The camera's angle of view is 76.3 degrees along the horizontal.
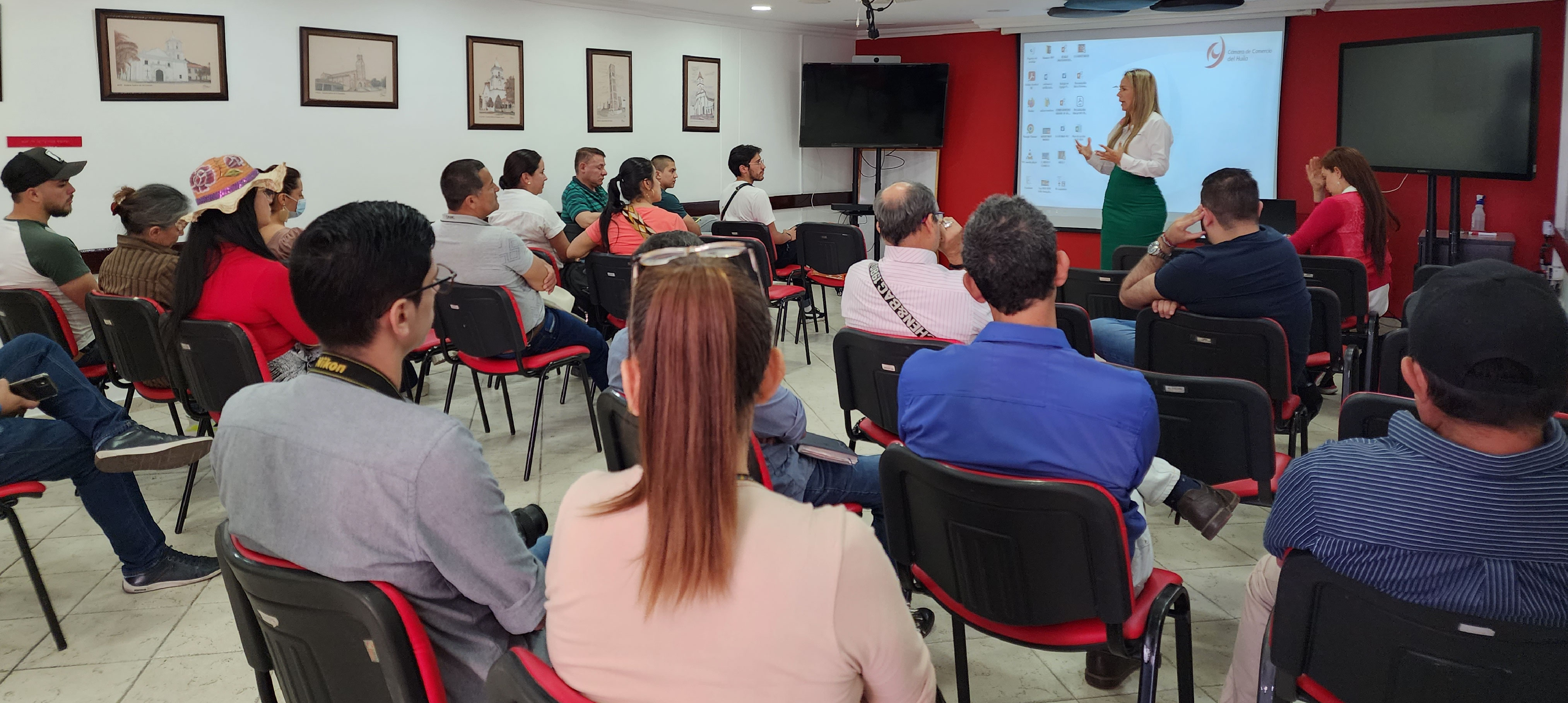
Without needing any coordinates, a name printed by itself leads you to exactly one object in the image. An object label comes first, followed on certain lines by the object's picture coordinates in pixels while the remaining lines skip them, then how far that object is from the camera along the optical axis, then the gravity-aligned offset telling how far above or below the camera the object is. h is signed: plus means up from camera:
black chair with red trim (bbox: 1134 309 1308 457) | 3.12 -0.34
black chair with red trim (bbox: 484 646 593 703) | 1.07 -0.48
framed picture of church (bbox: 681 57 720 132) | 8.68 +1.32
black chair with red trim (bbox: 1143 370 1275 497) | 2.38 -0.44
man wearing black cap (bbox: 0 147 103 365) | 3.85 -0.02
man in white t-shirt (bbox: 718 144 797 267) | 7.08 +0.27
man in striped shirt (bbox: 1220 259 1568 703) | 1.34 -0.31
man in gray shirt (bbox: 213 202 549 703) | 1.39 -0.33
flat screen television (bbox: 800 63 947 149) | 9.52 +1.35
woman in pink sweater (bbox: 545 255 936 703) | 0.99 -0.32
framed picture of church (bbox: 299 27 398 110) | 6.21 +1.11
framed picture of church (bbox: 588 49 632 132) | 7.92 +1.23
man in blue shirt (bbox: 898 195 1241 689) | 1.77 -0.28
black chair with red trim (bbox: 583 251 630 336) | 4.84 -0.20
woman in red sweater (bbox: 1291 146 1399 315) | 4.70 +0.12
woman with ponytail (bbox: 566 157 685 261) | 5.25 +0.14
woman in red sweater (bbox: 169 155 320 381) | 3.10 -0.07
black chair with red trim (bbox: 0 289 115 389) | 3.67 -0.28
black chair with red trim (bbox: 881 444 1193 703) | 1.66 -0.56
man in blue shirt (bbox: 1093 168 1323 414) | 3.27 -0.08
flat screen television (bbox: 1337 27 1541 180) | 5.68 +0.90
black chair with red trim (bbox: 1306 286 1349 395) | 3.75 -0.34
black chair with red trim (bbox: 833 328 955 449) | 2.84 -0.38
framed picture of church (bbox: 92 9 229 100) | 5.32 +1.01
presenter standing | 5.79 +0.47
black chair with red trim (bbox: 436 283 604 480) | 3.88 -0.37
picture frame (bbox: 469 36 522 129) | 7.17 +1.16
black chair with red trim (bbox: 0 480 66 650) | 2.57 -0.75
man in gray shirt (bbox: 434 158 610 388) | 4.15 -0.10
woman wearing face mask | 3.83 +0.13
